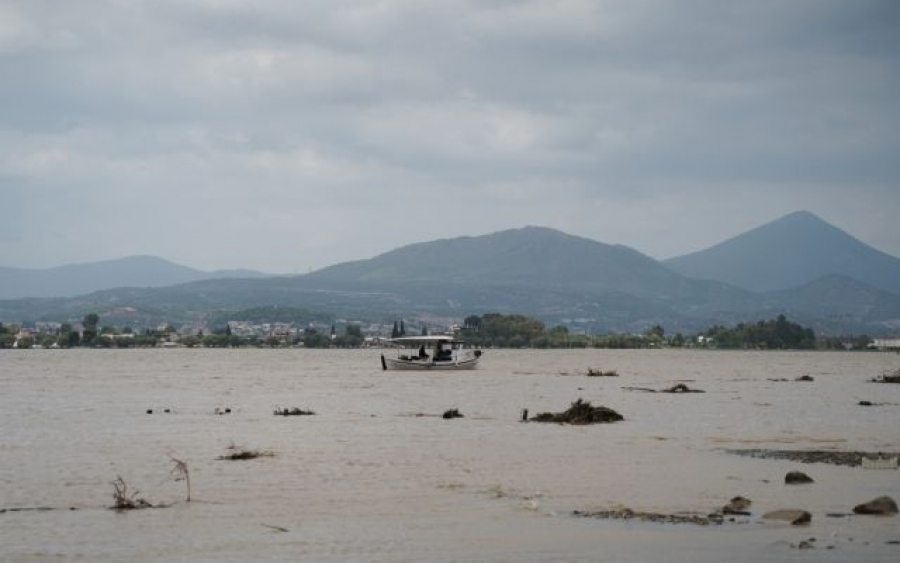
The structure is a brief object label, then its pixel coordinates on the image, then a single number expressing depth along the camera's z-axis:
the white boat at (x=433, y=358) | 127.81
